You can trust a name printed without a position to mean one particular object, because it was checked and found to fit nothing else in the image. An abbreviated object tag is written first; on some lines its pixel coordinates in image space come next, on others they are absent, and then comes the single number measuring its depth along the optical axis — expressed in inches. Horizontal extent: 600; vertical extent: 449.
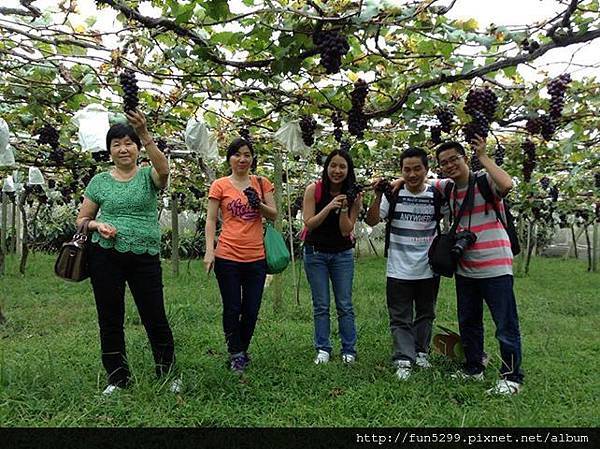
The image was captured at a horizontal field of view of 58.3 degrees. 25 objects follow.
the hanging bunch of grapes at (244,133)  189.2
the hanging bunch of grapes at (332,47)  92.3
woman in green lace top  105.3
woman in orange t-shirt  123.3
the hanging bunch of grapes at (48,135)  179.5
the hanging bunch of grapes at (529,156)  181.8
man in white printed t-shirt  127.3
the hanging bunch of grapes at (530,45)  95.8
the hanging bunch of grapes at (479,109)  109.7
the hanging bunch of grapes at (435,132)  143.9
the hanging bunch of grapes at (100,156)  210.4
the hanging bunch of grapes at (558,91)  116.0
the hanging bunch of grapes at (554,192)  323.0
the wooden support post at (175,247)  359.9
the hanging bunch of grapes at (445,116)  136.2
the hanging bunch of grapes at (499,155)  168.4
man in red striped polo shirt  113.0
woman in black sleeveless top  130.0
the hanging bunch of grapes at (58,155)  205.5
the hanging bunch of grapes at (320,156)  263.1
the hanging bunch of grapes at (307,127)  167.9
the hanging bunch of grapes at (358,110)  126.4
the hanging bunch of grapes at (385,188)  127.7
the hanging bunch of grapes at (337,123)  148.2
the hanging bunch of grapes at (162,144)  208.6
